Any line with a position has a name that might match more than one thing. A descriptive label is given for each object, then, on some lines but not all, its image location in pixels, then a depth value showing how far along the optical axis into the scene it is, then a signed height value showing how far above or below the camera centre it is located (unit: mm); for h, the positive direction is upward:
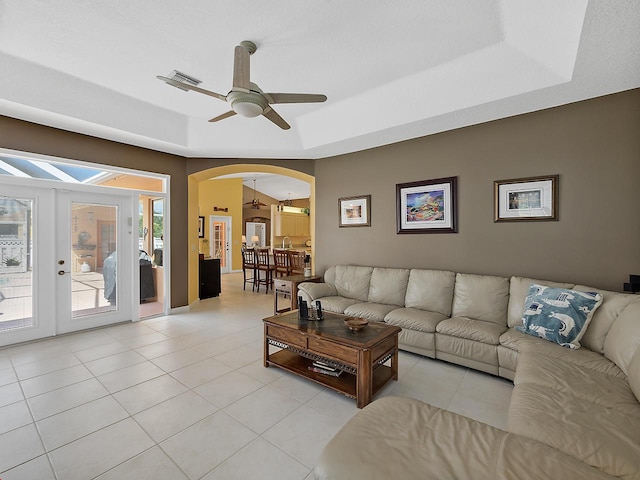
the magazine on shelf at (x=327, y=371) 2677 -1219
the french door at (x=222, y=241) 10500 -54
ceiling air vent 3141 +1776
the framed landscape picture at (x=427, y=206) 3928 +459
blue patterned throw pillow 2451 -665
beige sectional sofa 1204 -919
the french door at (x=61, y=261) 3646 -286
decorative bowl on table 2725 -797
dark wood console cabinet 6449 -845
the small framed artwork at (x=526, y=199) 3217 +447
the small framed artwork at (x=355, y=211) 4783 +468
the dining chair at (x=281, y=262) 6707 -525
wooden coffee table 2393 -997
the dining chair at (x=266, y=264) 7190 -614
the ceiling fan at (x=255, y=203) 11453 +1482
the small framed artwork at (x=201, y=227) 9711 +420
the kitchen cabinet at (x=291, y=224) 10523 +547
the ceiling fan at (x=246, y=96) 2299 +1168
